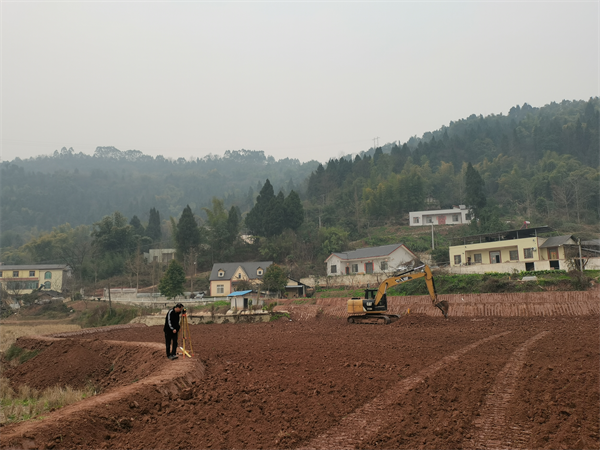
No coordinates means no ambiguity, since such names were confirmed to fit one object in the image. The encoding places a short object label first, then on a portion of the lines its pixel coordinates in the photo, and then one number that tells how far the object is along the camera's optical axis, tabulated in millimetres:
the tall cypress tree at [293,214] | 69375
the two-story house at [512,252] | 38062
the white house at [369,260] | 51125
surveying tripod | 12838
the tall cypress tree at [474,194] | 67812
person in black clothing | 12195
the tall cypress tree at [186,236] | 68312
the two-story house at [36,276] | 67438
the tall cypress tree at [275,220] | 68562
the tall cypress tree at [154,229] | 88125
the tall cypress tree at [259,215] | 70969
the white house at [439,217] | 77375
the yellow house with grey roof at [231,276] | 54875
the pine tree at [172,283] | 49094
